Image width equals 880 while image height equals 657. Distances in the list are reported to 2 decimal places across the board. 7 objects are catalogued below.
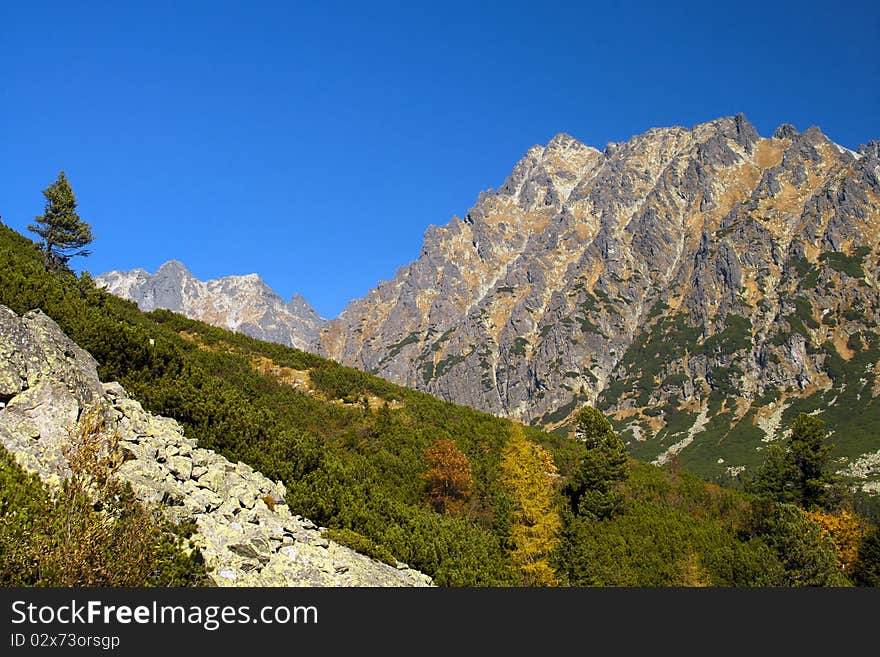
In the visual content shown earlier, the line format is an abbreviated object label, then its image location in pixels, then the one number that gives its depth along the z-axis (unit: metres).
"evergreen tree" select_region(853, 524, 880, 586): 40.02
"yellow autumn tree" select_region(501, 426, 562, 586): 32.62
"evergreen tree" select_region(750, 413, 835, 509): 51.66
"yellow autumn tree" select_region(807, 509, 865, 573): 44.22
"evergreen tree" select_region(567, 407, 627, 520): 41.00
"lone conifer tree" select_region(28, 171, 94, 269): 52.94
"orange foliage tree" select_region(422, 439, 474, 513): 37.19
